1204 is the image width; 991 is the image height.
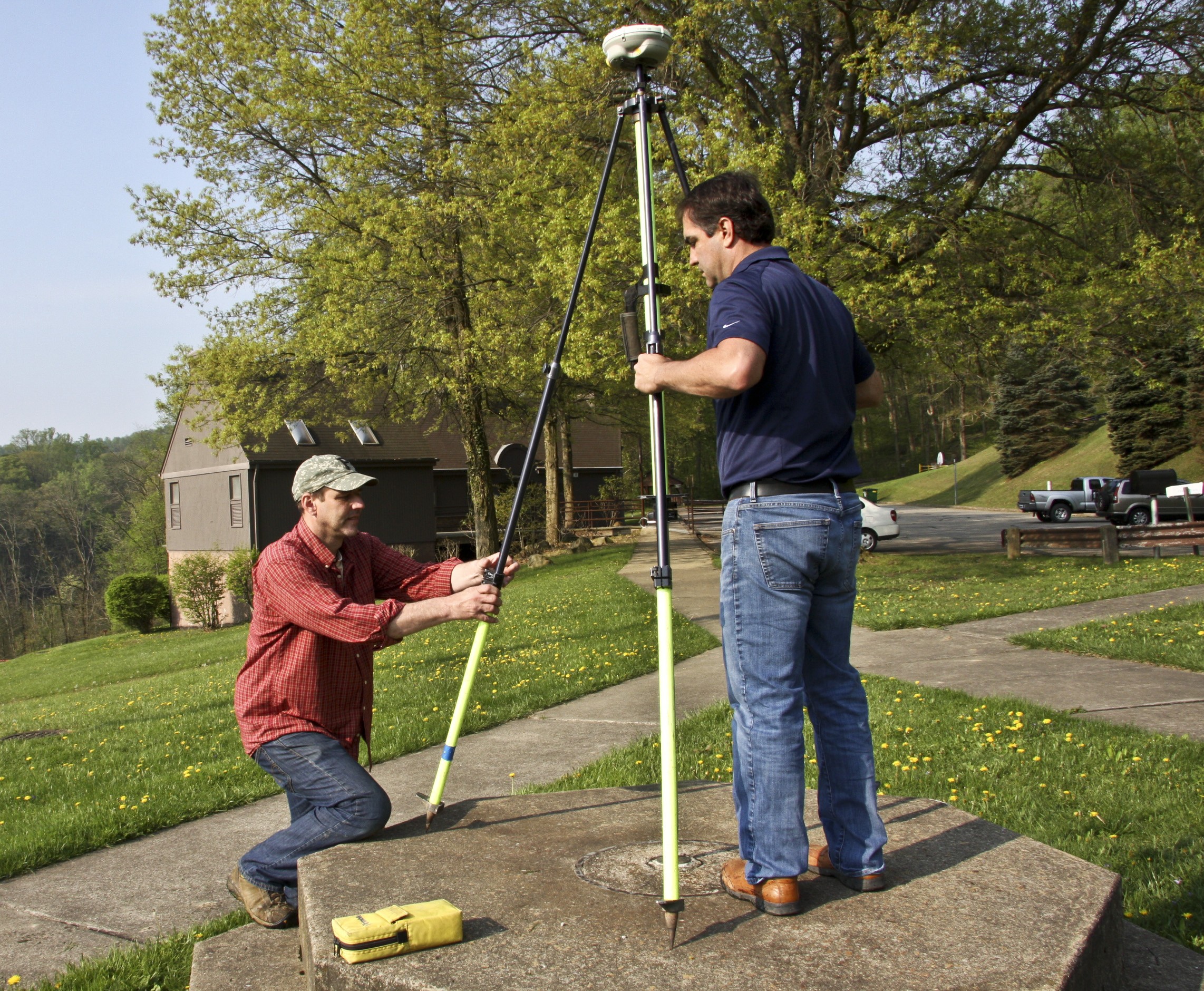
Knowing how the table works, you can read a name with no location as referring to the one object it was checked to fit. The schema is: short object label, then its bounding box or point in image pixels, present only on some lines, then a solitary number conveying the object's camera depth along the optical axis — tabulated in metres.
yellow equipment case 2.60
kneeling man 3.49
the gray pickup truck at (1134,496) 30.36
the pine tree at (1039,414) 51.31
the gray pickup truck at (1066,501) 35.09
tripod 2.69
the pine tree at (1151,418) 37.12
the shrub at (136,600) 31.66
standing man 2.78
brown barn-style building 33.22
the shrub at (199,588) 28.73
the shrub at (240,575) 28.53
